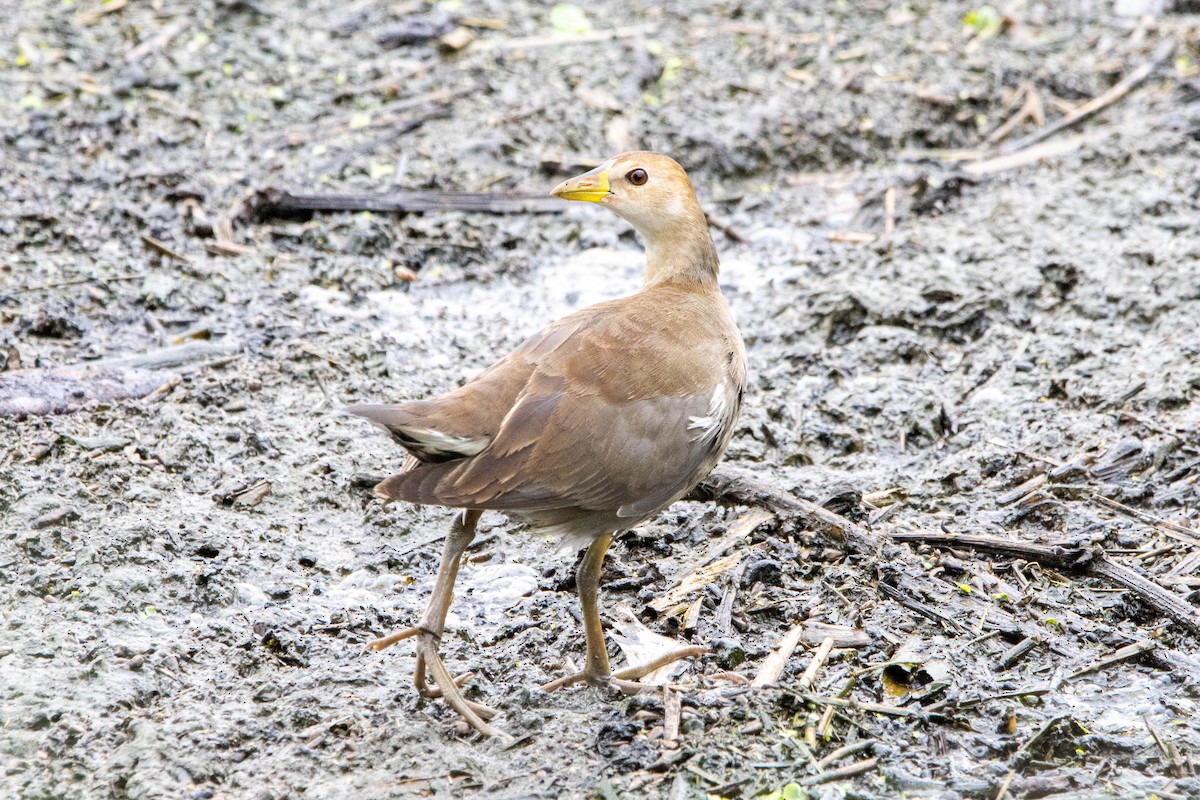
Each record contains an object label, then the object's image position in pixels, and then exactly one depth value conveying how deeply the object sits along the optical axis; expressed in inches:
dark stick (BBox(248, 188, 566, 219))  596.1
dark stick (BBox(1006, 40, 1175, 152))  677.9
